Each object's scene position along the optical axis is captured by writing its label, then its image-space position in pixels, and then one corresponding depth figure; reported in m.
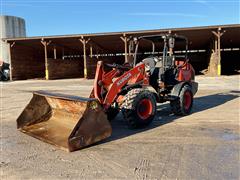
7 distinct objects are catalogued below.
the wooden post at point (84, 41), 18.04
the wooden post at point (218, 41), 15.67
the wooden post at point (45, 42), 19.01
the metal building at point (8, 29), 25.38
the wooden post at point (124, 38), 17.21
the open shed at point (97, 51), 16.80
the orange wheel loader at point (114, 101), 3.33
